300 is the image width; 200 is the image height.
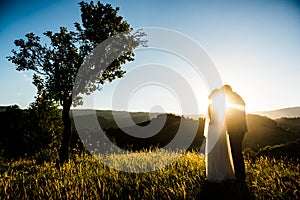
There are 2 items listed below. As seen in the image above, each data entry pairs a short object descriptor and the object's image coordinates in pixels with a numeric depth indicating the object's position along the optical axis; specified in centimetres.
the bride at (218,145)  573
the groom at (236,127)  598
